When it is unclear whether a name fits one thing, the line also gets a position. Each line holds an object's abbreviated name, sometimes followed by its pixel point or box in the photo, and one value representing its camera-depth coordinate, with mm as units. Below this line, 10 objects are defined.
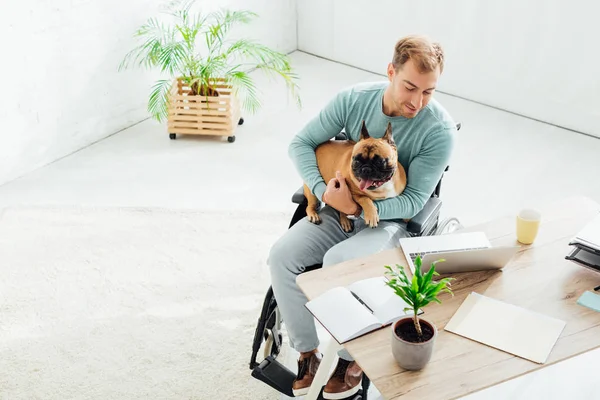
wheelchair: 2281
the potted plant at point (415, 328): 1597
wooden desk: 1610
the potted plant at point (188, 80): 4004
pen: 1806
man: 2195
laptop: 1863
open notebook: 1733
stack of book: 1917
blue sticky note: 1809
